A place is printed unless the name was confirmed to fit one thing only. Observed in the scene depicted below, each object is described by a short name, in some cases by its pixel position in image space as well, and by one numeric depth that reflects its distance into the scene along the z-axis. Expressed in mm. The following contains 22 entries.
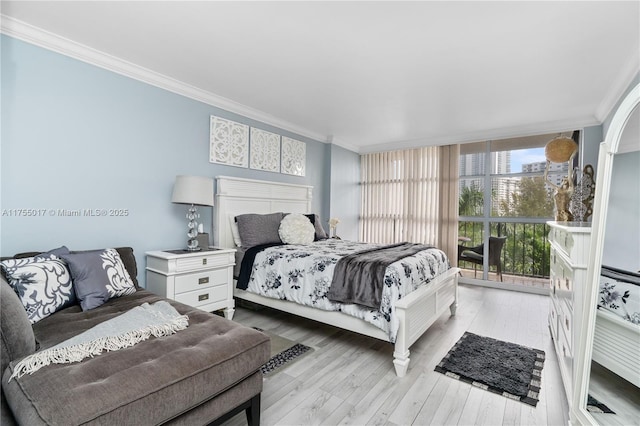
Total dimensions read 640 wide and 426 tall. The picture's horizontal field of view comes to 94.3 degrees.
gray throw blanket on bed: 2342
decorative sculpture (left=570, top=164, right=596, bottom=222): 2896
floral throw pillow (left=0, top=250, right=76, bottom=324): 1692
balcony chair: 4844
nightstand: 2639
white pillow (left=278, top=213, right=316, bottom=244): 3646
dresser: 1615
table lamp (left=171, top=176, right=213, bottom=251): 2859
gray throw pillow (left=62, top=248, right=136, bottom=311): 1921
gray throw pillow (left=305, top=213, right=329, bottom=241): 4159
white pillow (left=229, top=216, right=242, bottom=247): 3543
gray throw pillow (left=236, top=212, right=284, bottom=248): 3434
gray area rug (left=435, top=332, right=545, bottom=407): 2018
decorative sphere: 3055
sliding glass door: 4543
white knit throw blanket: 1206
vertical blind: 5191
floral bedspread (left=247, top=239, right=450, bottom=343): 2283
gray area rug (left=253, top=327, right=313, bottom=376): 2232
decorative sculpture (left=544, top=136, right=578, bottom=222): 3037
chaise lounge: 1037
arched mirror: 1291
